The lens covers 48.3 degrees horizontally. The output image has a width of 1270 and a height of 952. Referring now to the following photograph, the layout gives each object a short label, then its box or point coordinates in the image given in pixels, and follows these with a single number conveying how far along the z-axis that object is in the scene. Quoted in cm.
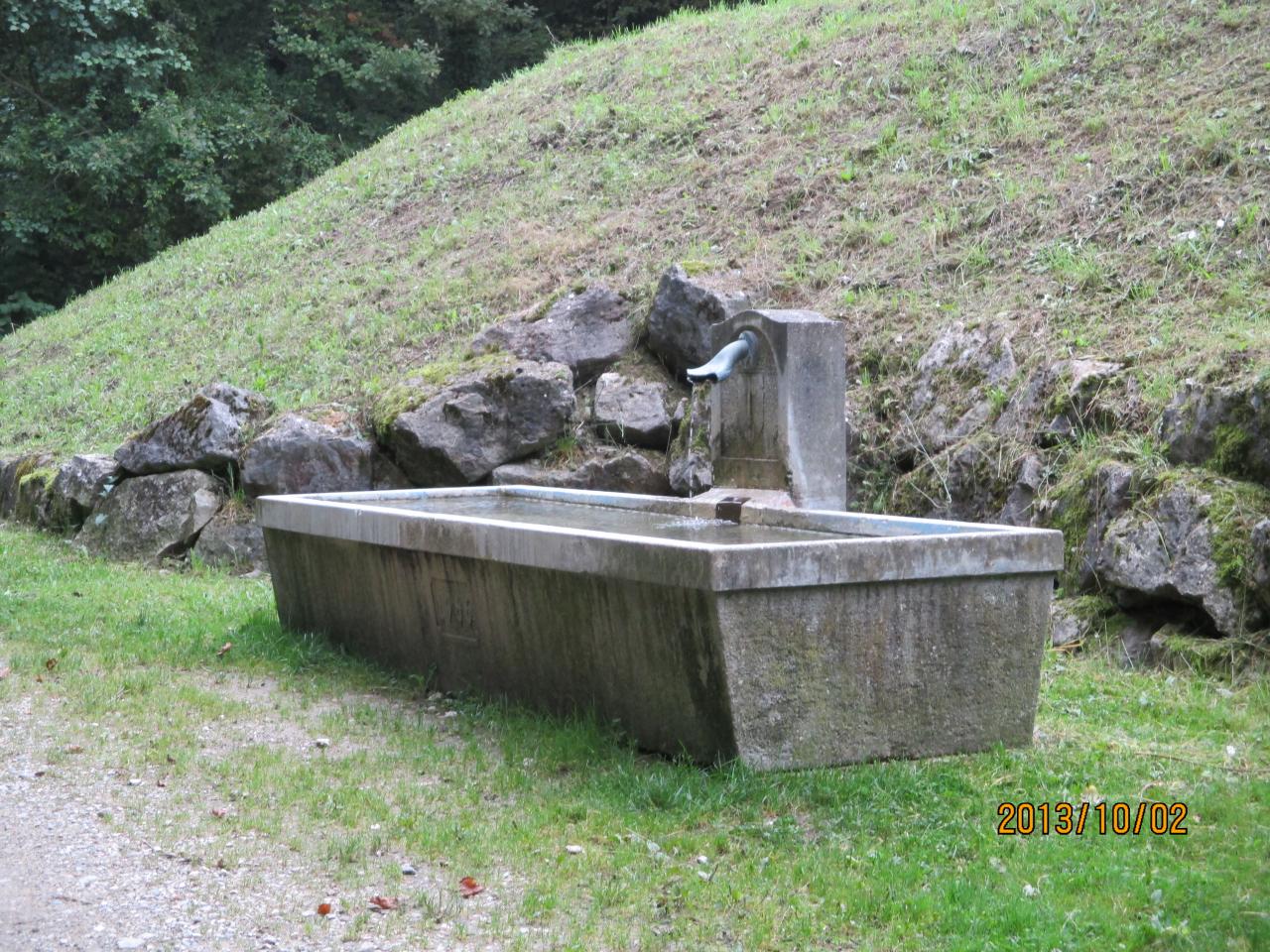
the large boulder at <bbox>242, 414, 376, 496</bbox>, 1103
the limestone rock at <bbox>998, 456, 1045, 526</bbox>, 813
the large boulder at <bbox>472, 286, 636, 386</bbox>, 1117
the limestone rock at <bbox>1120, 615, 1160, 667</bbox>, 699
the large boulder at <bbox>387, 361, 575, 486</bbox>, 1057
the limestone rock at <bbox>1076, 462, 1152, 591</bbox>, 743
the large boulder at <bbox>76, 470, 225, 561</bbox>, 1134
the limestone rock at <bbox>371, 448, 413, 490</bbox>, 1109
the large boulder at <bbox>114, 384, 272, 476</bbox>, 1152
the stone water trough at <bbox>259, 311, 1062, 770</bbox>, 507
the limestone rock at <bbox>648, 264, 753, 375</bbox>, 1033
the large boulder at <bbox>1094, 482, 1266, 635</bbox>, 668
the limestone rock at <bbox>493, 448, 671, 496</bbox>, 1032
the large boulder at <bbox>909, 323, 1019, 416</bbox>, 901
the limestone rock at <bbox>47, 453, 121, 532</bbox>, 1209
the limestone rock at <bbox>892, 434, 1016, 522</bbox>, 848
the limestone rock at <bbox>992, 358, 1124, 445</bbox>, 823
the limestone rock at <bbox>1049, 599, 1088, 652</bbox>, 731
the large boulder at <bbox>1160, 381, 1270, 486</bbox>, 698
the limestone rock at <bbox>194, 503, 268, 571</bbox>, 1116
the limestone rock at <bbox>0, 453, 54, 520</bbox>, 1356
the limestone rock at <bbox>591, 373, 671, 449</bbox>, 1056
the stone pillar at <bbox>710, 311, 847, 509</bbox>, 714
